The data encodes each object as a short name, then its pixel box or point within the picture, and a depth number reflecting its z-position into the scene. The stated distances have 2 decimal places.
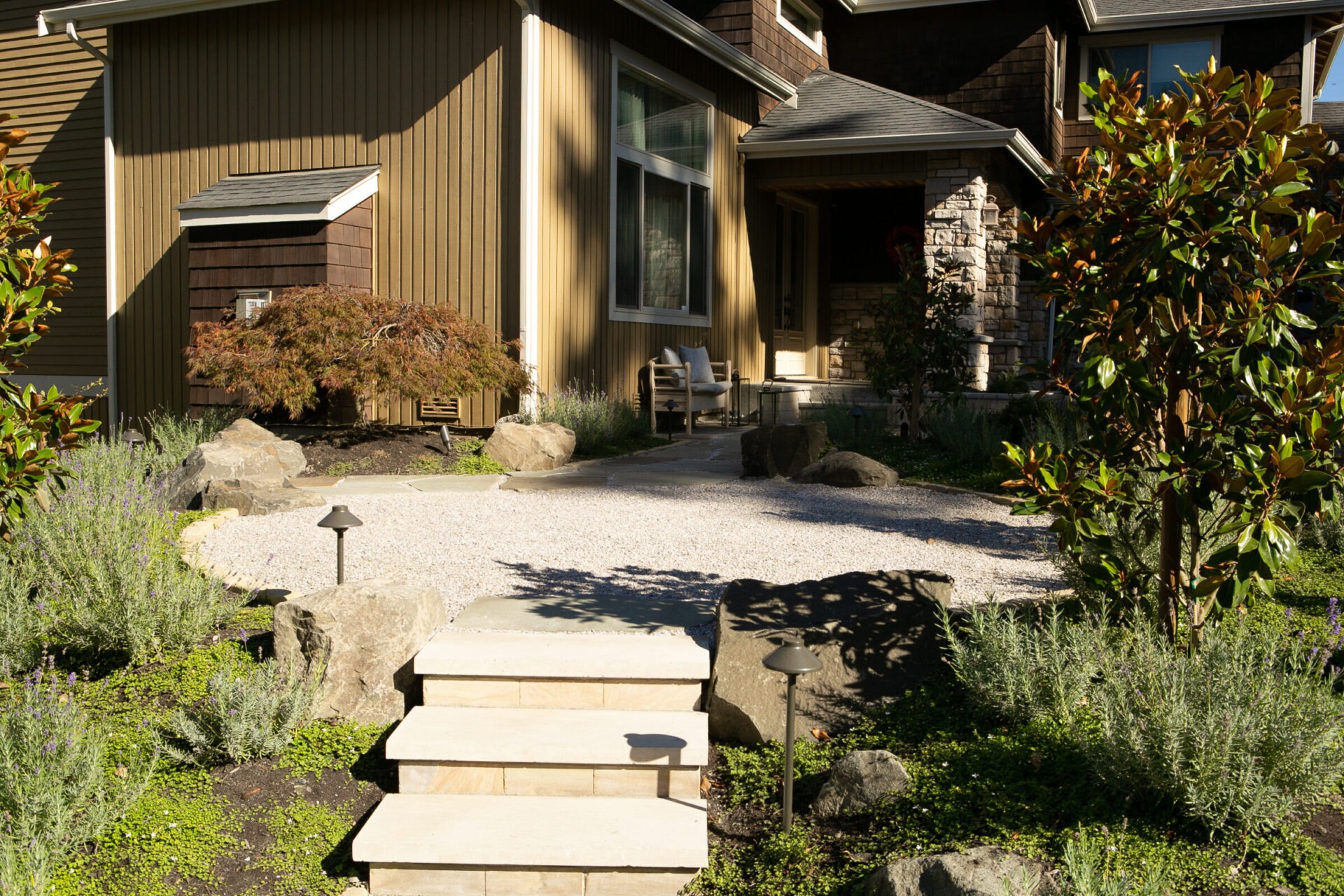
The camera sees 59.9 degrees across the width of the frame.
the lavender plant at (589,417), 9.90
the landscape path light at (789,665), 3.43
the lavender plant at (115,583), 4.27
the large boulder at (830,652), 4.02
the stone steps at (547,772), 3.46
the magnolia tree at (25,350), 3.89
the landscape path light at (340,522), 4.72
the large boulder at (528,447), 8.96
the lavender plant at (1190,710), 2.90
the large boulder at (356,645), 4.07
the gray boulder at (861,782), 3.47
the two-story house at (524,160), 10.02
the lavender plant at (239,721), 3.76
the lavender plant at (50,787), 3.20
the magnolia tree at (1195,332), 3.26
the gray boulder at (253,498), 6.93
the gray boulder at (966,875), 2.82
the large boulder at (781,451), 8.49
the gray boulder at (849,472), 8.00
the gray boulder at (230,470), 7.29
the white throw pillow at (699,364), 12.00
